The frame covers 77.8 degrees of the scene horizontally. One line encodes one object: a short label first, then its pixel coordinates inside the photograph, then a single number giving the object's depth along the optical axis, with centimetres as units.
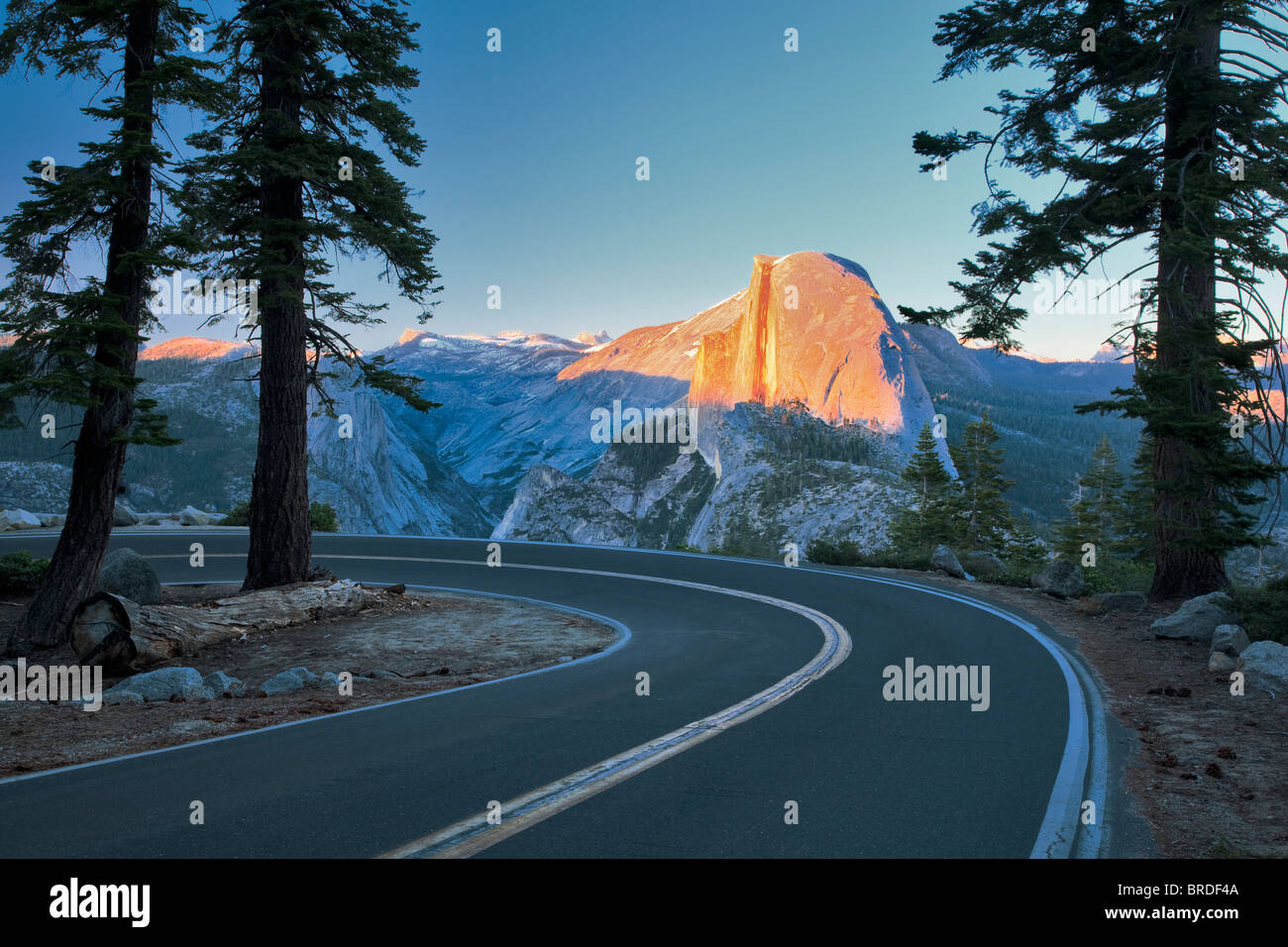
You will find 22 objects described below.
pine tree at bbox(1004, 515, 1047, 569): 4864
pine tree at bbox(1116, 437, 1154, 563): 3872
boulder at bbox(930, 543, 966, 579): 2077
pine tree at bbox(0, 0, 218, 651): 1180
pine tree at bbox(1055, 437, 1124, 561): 5491
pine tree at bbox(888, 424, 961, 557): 5212
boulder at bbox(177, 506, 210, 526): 3231
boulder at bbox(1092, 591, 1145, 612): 1449
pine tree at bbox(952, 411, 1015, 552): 5150
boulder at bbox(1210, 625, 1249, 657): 1016
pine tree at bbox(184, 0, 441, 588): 1430
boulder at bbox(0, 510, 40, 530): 2921
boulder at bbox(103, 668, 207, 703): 911
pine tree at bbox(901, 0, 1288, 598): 1268
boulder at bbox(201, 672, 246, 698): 937
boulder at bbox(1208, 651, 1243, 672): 960
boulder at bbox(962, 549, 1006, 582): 2049
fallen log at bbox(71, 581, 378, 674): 1105
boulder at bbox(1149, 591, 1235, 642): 1157
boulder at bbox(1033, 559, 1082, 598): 1705
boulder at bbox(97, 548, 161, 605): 1563
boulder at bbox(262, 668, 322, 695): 937
